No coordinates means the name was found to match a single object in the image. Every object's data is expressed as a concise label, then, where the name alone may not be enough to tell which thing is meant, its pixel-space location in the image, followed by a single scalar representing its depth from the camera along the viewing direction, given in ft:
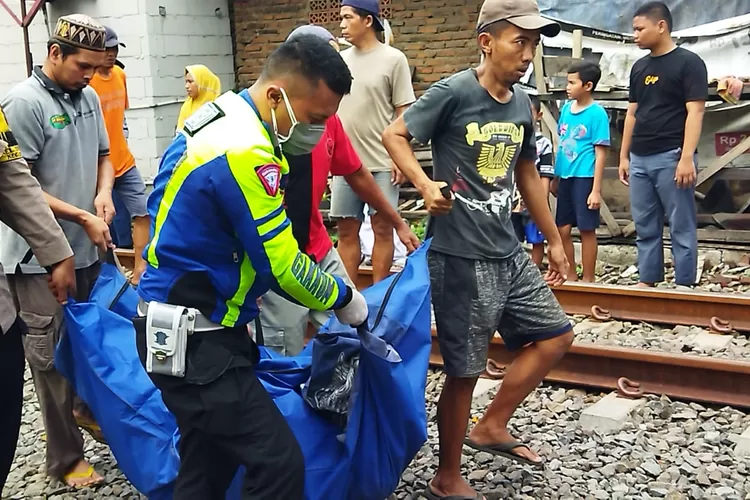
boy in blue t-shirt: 26.63
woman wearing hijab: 27.14
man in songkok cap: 13.48
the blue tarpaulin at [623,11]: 33.01
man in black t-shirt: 23.66
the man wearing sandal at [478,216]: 12.57
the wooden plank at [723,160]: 31.19
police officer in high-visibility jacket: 8.91
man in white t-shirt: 21.75
